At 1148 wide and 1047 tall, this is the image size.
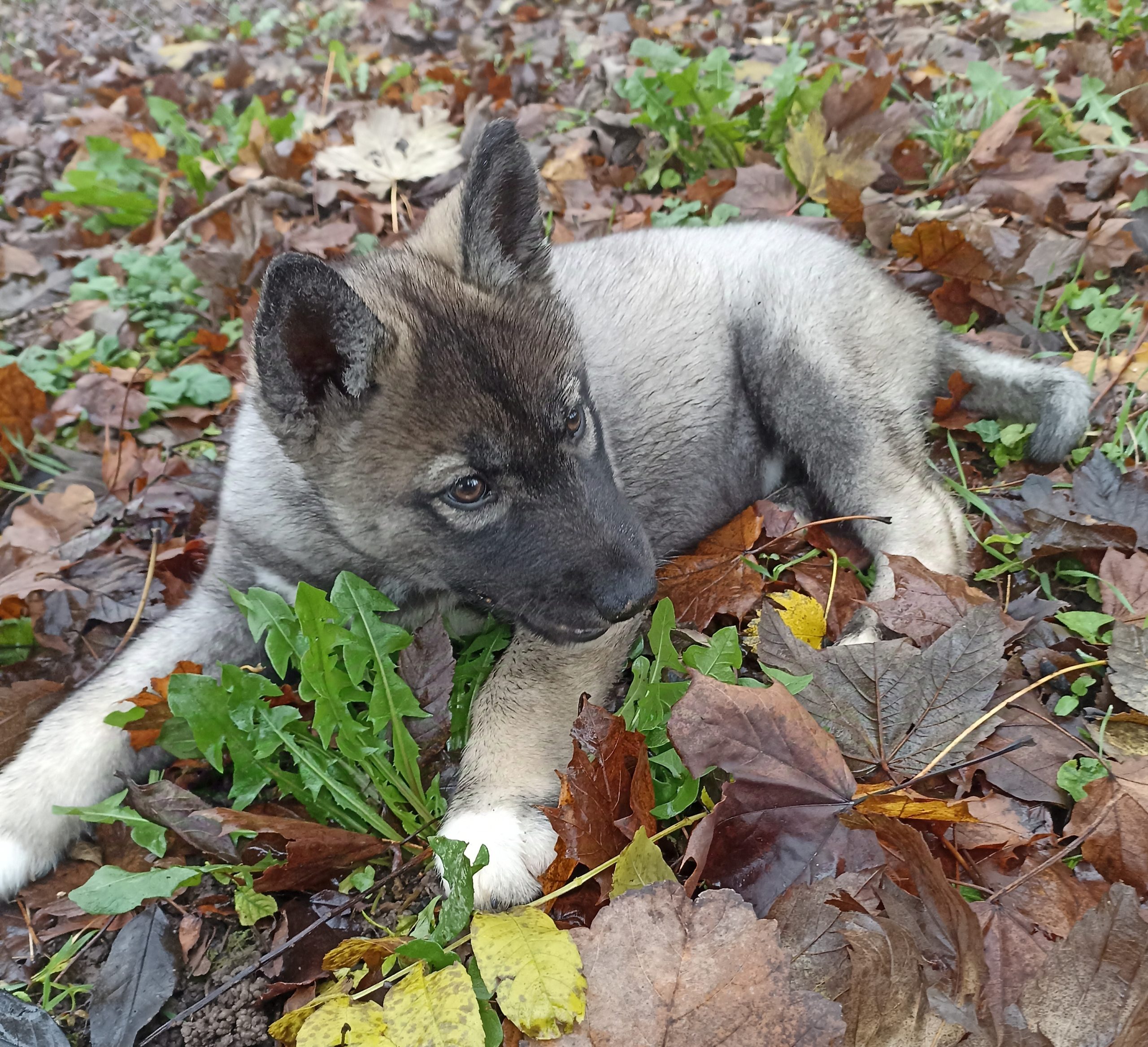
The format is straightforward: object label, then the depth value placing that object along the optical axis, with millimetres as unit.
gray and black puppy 400
